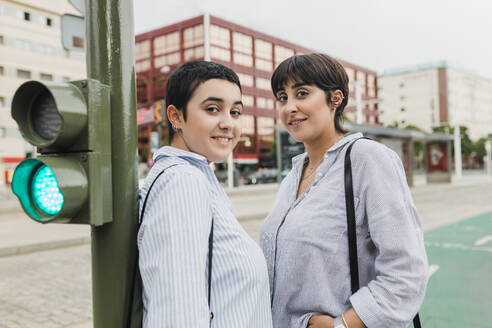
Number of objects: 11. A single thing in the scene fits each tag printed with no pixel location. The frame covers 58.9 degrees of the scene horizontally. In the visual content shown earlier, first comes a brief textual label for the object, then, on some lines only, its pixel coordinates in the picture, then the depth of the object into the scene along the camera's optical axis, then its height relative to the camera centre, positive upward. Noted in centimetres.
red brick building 5394 +1366
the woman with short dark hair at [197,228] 110 -18
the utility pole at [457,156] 3919 -17
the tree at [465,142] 7569 +208
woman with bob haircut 142 -26
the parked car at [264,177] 4106 -172
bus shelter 1812 +45
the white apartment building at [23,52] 3756 +1020
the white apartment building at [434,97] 9569 +1326
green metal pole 127 +0
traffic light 114 +3
